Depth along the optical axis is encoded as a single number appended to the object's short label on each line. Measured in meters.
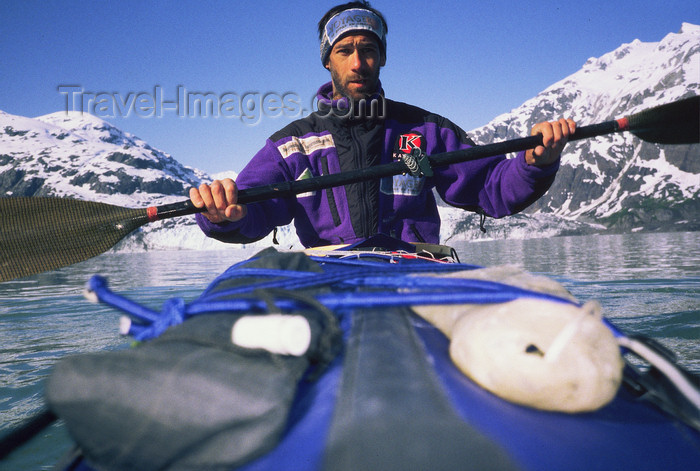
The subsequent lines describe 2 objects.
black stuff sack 0.48
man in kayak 1.39
